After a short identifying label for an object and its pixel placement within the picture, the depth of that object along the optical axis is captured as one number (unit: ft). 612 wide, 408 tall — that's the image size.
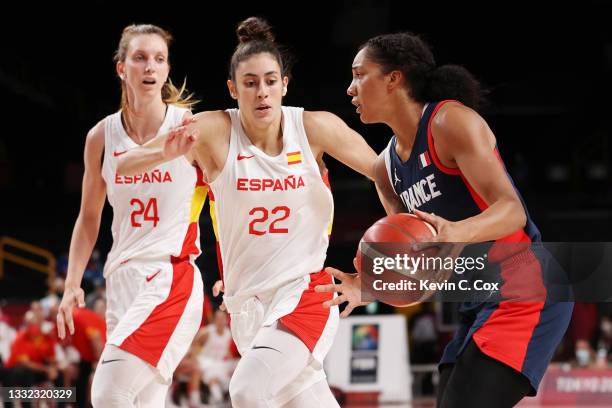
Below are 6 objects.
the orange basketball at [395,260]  19.60
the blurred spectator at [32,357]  53.06
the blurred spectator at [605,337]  73.42
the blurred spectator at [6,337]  62.80
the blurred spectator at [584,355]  70.95
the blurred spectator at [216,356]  62.28
